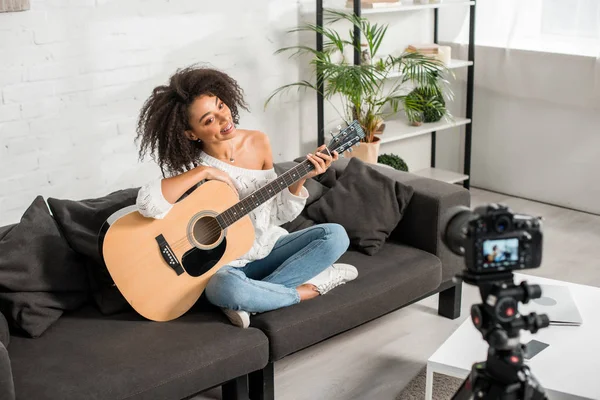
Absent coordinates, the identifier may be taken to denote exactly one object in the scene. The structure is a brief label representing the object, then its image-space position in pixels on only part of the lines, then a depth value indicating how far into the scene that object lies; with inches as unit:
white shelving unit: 169.5
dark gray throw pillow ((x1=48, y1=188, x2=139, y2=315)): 106.8
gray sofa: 91.4
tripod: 62.9
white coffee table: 91.7
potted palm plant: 158.4
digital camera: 61.5
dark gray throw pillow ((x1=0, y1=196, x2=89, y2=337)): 100.5
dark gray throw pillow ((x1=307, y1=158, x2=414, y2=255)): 125.5
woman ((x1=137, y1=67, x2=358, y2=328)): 106.1
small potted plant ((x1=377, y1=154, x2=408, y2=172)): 179.2
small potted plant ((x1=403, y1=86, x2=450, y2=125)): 181.2
